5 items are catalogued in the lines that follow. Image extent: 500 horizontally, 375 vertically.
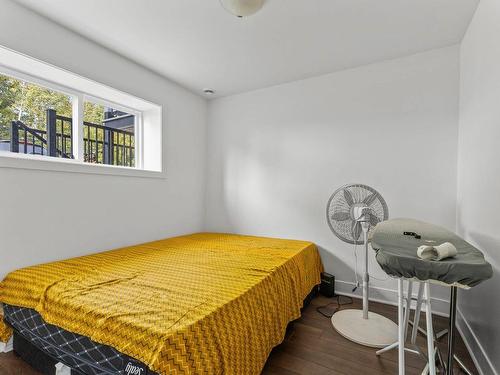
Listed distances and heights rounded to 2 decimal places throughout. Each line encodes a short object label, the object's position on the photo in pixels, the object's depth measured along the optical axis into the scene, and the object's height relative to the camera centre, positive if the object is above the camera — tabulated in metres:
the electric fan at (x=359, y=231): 1.75 -0.40
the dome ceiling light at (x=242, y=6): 1.52 +1.11
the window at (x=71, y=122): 1.79 +0.54
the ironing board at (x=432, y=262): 0.89 -0.29
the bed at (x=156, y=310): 0.97 -0.61
